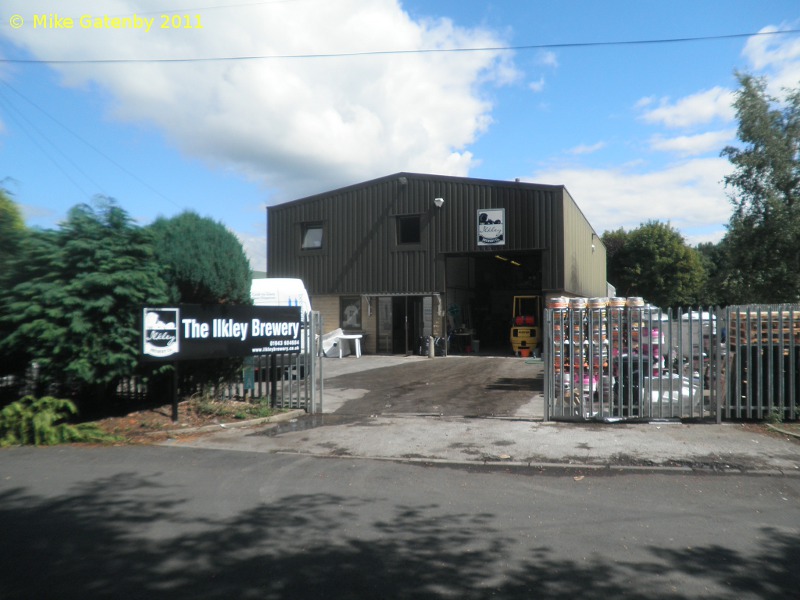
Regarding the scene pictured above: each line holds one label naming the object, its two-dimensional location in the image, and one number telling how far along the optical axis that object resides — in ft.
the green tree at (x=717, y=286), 87.10
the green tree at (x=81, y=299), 30.94
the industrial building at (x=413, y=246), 87.30
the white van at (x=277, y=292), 58.95
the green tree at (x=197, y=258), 35.12
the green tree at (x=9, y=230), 19.49
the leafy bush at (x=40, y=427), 30.04
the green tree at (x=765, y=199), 78.23
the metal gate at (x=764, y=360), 32.50
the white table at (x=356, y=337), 88.60
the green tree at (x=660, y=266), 182.39
